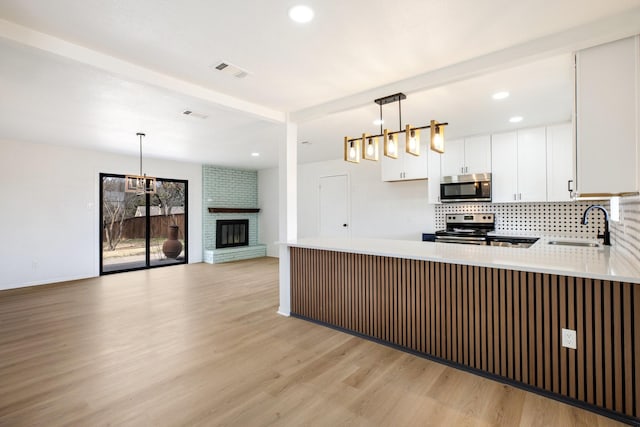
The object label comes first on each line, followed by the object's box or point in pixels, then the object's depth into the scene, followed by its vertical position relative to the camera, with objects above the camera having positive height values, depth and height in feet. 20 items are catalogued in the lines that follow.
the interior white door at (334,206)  22.85 +0.59
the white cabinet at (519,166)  14.05 +2.19
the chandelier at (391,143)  8.36 +2.12
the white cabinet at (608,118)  6.34 +1.99
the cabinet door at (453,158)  16.07 +2.89
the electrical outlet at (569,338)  6.54 -2.68
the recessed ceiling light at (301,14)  6.10 +4.06
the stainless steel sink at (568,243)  11.45 -1.15
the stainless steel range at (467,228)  15.41 -0.84
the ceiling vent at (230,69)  8.44 +4.10
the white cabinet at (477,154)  15.35 +2.97
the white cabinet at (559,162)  13.50 +2.20
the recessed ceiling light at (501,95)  10.21 +3.95
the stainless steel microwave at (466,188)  15.21 +1.27
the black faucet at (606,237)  10.87 -0.88
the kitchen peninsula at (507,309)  6.13 -2.39
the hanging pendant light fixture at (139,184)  15.70 +1.64
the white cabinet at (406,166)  17.25 +2.73
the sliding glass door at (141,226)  21.06 -0.80
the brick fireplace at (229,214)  25.66 +0.02
